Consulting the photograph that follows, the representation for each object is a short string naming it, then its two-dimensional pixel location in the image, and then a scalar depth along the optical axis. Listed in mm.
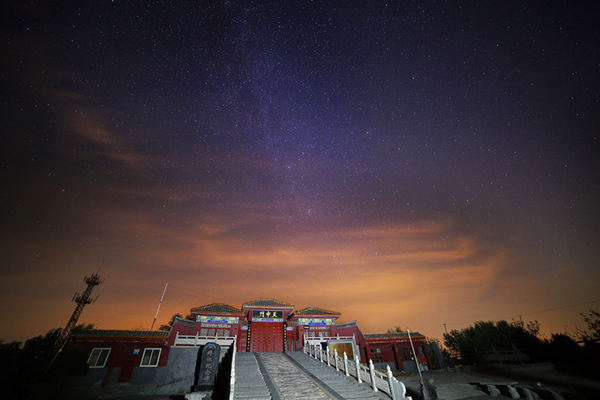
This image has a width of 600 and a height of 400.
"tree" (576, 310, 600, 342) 30422
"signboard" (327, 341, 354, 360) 28203
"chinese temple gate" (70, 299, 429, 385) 22188
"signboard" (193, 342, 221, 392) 20047
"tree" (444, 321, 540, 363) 39188
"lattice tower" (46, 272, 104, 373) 41944
